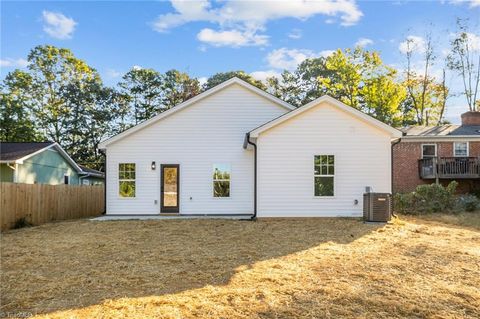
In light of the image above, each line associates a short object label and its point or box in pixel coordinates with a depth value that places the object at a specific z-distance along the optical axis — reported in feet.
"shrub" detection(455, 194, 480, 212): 48.62
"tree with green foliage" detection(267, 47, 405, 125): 103.40
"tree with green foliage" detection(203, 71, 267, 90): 121.63
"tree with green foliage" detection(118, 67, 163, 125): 119.75
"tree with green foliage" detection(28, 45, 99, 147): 109.09
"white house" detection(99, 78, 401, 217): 48.08
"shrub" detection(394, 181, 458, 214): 48.52
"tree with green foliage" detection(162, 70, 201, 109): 120.26
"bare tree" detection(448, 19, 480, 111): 104.01
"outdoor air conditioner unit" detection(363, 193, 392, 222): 38.11
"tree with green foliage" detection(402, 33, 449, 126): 108.06
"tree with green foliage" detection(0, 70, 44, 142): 101.60
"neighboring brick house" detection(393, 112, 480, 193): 69.77
